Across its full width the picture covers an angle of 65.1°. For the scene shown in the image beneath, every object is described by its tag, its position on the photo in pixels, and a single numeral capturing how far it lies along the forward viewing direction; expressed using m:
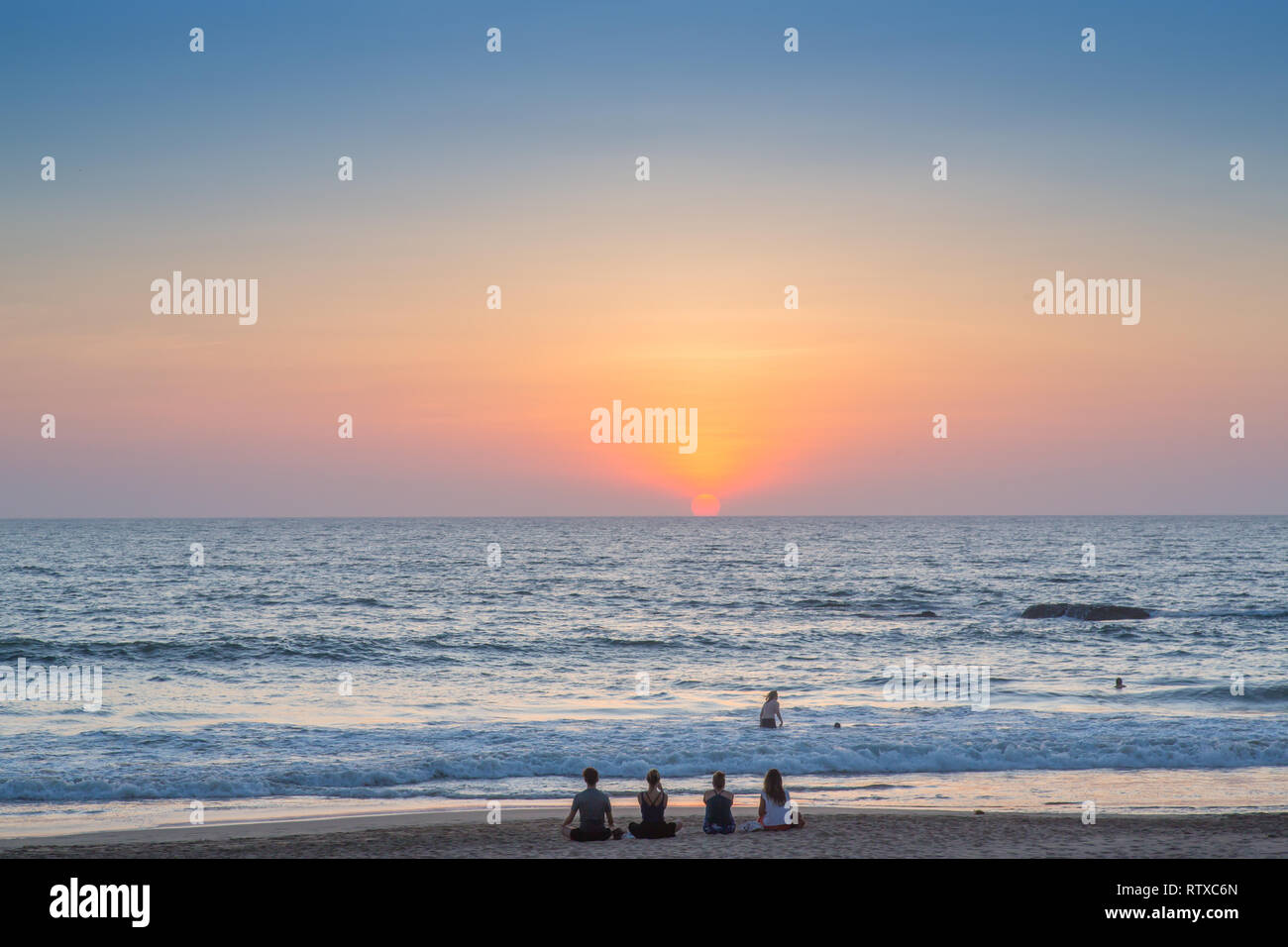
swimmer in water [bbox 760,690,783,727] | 26.42
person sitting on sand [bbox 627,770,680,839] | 15.57
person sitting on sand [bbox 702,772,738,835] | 15.93
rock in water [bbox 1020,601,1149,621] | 55.22
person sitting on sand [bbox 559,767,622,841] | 15.45
